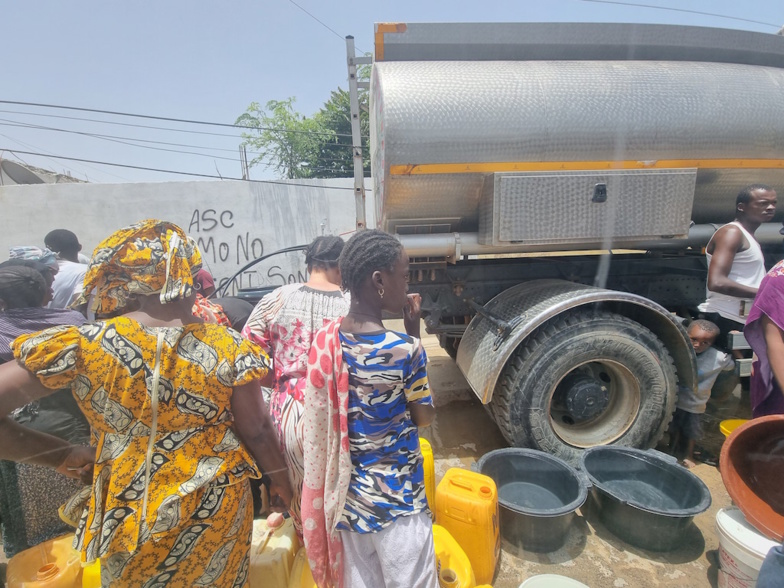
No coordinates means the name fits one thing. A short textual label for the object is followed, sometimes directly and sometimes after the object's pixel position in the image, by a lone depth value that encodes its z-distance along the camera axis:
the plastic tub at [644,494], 2.20
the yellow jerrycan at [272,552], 1.75
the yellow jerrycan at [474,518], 1.96
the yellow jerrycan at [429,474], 2.16
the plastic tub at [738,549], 1.76
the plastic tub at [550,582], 1.82
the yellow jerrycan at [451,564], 1.75
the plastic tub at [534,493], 2.21
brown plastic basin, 1.83
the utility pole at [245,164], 9.91
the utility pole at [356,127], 3.45
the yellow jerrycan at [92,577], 1.72
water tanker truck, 2.59
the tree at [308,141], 17.44
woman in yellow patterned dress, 1.12
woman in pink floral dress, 1.85
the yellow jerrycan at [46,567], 1.75
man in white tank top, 2.68
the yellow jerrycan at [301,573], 1.67
